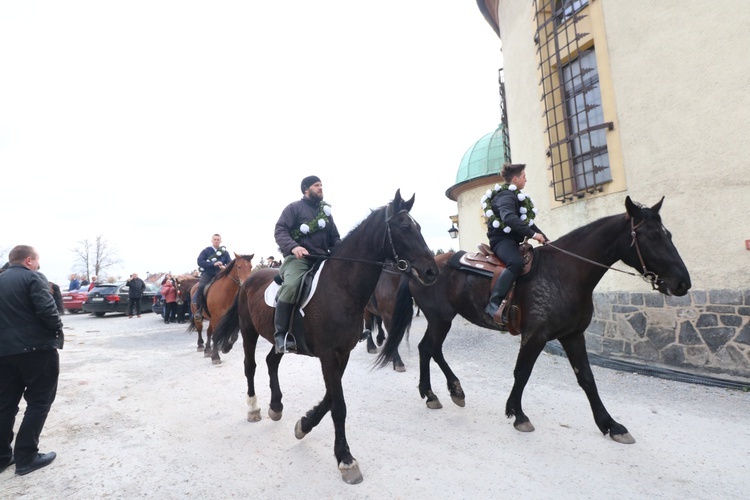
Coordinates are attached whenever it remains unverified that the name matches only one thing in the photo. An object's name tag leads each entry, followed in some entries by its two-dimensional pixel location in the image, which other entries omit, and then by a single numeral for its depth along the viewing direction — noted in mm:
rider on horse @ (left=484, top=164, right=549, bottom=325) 4117
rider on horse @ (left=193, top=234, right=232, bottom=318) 8477
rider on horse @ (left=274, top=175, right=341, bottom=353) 3658
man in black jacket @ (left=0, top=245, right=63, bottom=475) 3326
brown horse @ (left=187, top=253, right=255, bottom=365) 7840
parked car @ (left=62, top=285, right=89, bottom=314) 20484
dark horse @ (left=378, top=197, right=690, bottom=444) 3582
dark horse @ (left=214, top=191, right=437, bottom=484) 3203
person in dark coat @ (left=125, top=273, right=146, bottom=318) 17250
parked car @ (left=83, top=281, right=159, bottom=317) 17516
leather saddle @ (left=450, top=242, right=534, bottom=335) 4164
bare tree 47253
